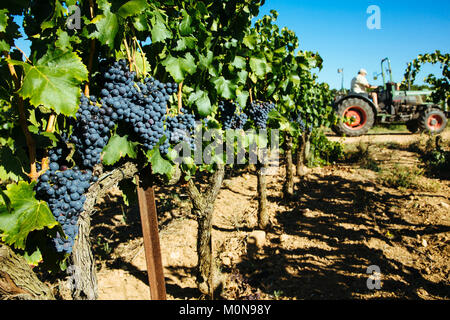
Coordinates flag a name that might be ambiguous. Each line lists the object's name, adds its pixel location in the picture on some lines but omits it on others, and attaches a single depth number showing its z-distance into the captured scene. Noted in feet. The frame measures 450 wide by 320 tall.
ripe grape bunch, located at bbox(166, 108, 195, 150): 6.28
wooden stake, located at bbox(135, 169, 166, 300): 6.50
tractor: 30.91
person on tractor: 32.68
